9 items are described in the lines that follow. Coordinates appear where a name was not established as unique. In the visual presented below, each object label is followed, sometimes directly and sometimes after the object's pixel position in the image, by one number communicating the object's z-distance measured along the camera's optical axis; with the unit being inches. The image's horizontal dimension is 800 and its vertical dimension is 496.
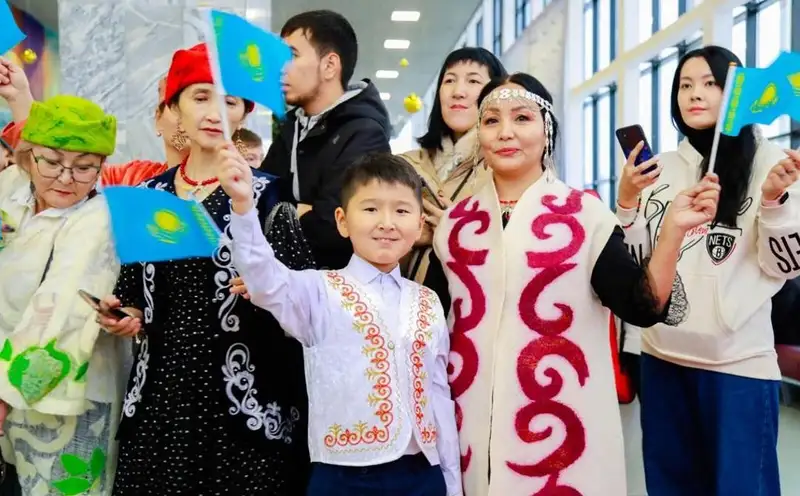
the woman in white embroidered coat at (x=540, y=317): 61.3
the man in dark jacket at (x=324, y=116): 79.3
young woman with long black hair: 76.5
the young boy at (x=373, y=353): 59.5
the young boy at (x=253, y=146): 124.0
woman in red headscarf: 63.7
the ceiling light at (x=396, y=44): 534.9
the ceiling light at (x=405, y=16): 463.8
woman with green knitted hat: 68.1
